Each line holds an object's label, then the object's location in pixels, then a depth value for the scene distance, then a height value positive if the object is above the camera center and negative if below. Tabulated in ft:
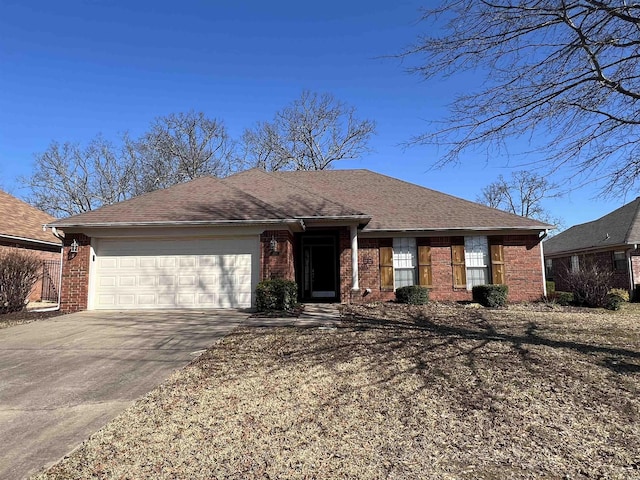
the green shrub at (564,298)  44.73 -3.09
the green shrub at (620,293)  44.90 -2.62
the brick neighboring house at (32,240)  52.29 +5.26
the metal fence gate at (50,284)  55.72 -0.85
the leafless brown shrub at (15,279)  36.01 -0.07
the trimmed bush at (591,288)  44.32 -1.89
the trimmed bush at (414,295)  42.57 -2.33
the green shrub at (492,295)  41.98 -2.40
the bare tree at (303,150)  97.35 +32.40
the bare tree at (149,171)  103.09 +28.33
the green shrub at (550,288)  49.15 -2.14
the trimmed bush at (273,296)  34.12 -1.80
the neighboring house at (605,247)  59.62 +4.19
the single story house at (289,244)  37.52 +3.28
